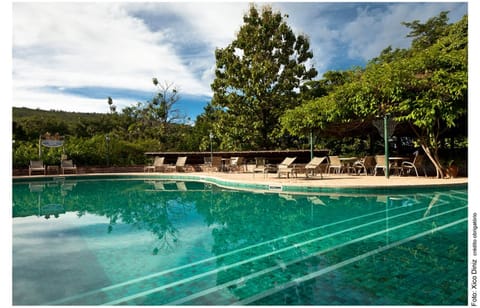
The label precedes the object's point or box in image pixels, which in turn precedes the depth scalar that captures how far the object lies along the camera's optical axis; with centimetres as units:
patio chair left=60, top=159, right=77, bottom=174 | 1669
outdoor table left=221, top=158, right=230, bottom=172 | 1648
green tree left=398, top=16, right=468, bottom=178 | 980
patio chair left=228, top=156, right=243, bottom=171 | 1539
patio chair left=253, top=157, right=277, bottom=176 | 1365
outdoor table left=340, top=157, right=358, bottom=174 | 1393
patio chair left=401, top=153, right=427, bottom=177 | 1206
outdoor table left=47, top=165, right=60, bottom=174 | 1680
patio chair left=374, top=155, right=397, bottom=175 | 1237
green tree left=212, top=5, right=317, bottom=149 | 1917
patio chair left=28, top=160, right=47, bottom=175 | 1615
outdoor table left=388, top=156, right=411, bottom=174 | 1247
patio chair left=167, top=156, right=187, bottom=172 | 1698
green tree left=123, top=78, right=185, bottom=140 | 2605
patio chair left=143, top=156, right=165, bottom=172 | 1707
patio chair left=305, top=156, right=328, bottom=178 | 1177
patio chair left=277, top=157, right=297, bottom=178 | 1170
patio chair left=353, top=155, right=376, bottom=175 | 1312
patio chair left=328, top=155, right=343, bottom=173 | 1351
